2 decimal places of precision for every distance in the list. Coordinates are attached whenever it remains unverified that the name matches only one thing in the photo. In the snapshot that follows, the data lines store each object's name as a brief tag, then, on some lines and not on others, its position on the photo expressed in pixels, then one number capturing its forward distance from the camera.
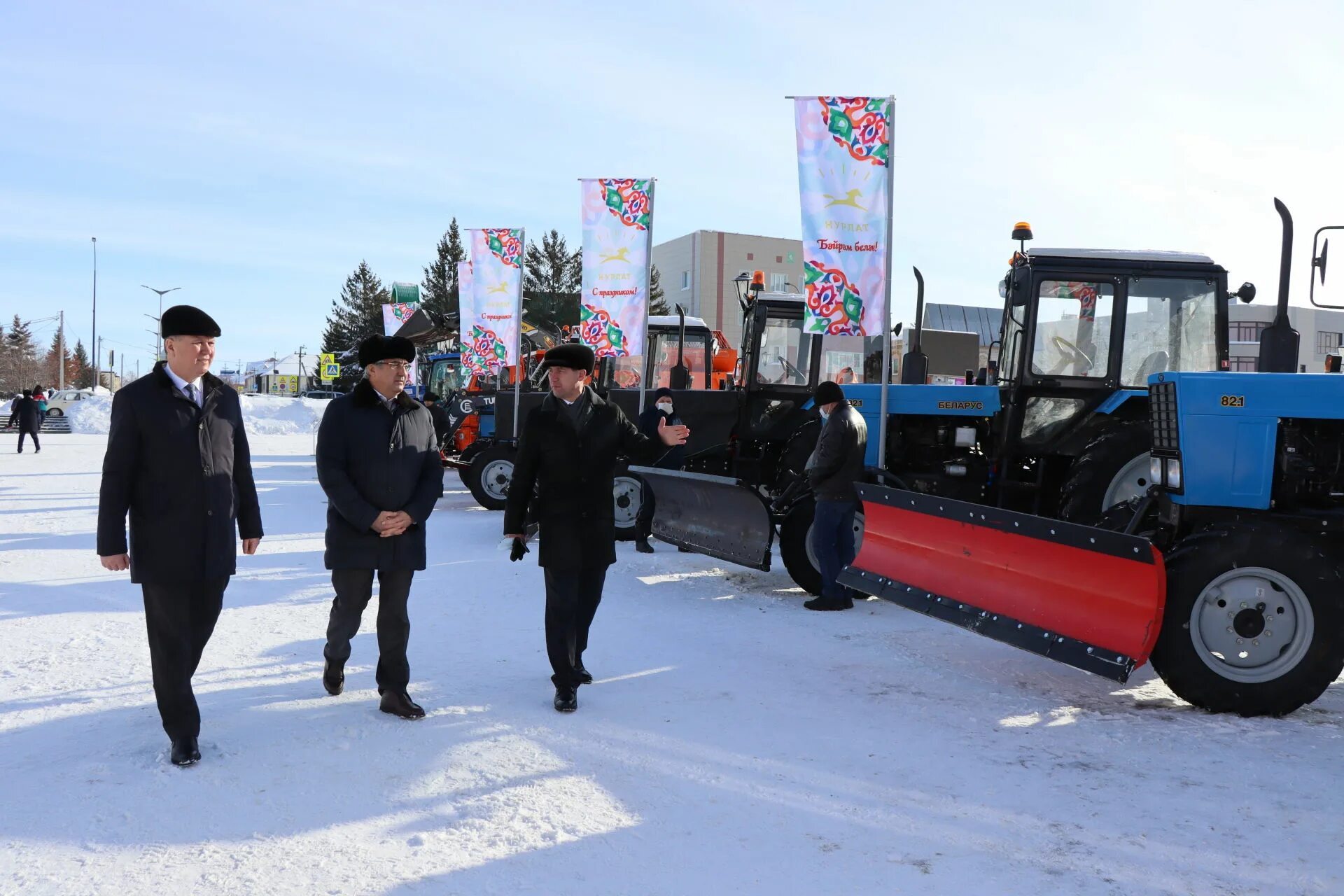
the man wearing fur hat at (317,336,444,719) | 4.79
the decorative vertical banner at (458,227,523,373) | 16.70
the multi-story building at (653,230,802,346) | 60.12
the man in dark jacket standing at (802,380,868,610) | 7.58
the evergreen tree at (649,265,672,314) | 55.38
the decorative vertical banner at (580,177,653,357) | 13.41
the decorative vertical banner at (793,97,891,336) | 9.41
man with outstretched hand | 5.11
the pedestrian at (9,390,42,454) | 24.80
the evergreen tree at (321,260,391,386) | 73.12
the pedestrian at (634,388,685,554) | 10.13
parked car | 38.00
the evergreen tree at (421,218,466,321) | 58.00
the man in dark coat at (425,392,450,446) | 15.27
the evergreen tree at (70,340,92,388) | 110.50
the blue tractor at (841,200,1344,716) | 5.03
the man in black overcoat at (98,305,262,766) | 4.10
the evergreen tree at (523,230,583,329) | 56.25
